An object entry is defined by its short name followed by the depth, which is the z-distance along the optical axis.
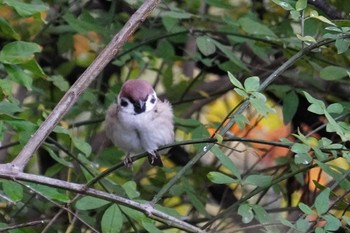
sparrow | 5.94
